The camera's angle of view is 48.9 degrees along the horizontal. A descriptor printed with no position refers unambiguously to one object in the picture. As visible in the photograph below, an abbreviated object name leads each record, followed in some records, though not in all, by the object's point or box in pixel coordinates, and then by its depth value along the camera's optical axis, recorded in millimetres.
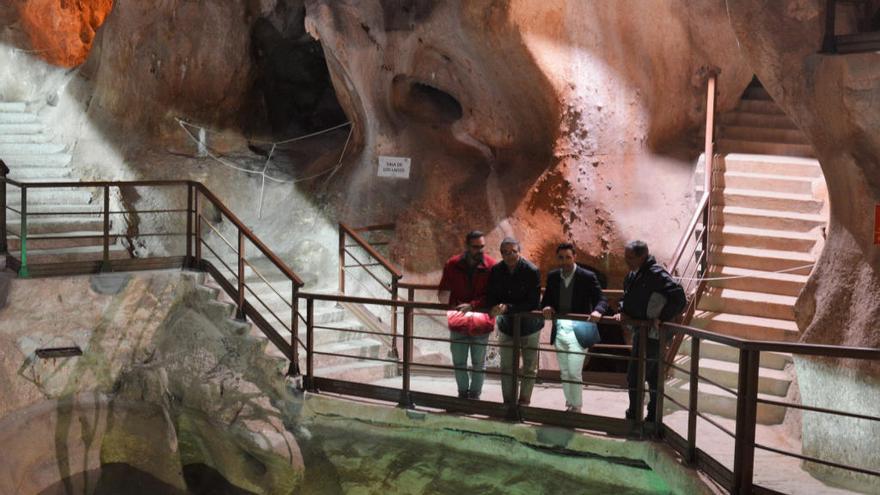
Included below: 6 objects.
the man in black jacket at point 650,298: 7184
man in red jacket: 8195
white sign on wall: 12789
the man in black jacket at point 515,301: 7785
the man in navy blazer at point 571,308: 7652
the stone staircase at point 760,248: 9305
